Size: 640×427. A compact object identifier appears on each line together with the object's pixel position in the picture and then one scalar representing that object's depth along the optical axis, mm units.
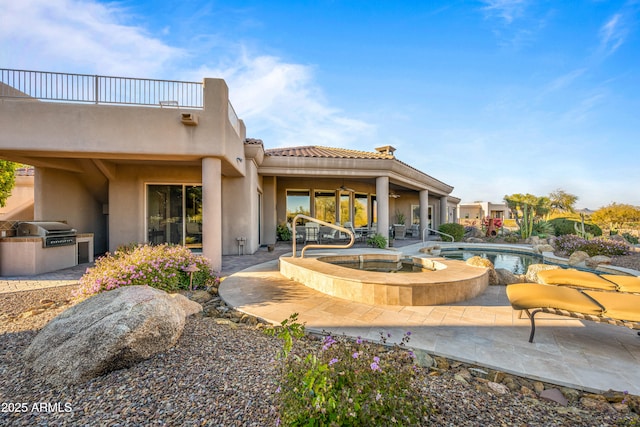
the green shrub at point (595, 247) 9773
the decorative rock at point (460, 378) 2543
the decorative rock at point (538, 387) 2480
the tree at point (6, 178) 11748
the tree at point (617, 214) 24378
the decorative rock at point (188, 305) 4309
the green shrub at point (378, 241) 11031
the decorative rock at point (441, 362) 2842
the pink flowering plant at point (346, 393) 1625
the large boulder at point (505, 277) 6333
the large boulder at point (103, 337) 2535
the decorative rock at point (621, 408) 2172
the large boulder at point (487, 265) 6289
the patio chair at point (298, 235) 12575
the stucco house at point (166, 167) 6879
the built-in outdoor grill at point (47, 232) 7512
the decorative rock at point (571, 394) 2360
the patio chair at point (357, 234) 13172
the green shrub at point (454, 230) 15867
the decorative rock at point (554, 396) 2330
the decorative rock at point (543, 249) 11695
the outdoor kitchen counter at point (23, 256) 7191
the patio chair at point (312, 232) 12584
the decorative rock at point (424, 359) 2818
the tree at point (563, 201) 41147
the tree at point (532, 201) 31339
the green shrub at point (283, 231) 13756
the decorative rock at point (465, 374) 2638
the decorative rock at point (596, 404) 2211
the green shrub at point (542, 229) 16312
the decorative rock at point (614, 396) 2306
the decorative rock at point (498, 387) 2432
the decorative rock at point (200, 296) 5064
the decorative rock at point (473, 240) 16038
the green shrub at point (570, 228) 17469
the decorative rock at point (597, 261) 8484
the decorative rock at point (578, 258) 9062
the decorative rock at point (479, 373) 2703
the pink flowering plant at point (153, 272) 4844
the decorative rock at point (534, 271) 6617
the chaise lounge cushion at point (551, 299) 3250
